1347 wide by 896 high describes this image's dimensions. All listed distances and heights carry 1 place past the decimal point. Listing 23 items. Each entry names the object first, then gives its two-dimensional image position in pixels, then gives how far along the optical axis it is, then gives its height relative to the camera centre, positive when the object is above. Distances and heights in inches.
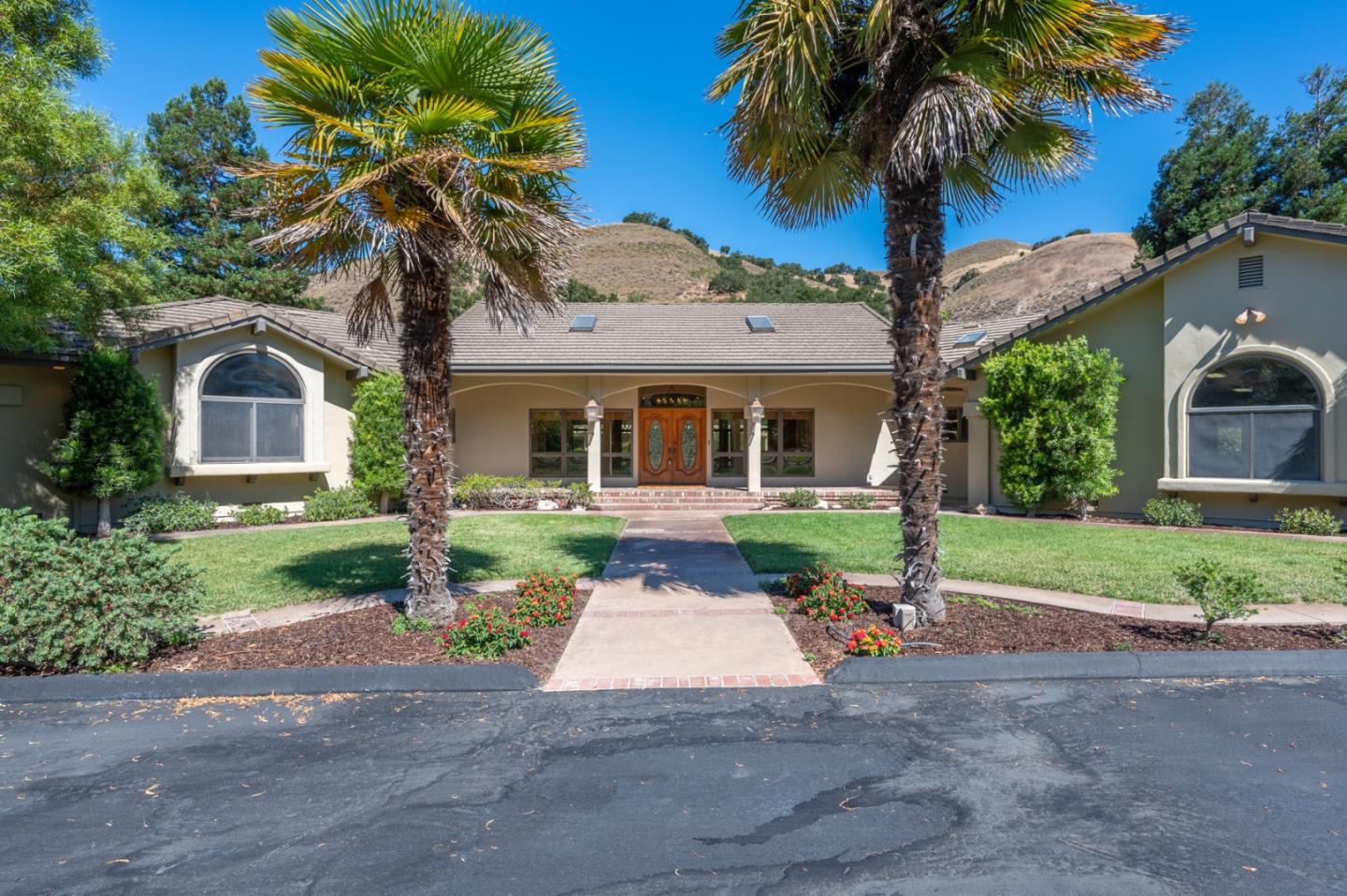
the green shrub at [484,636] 229.6 -59.8
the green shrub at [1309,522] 456.4 -37.4
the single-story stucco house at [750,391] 478.0 +65.6
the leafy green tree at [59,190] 294.7 +134.0
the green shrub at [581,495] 670.5 -31.6
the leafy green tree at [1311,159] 1046.4 +482.9
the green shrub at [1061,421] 529.7 +35.0
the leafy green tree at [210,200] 1110.4 +437.0
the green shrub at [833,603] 273.4 -56.6
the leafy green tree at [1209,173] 1084.5 +479.9
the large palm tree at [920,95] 232.8 +138.0
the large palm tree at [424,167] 228.7 +102.9
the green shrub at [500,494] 662.5 -30.7
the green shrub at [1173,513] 506.3 -35.1
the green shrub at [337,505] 580.1 -37.9
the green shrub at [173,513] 508.7 -40.7
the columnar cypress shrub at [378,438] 608.1 +21.5
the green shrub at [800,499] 666.8 -33.9
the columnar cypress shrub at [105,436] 467.5 +17.3
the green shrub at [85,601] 205.3 -44.6
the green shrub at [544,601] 269.0 -56.6
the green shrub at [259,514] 555.8 -44.3
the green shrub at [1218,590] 227.9 -42.0
